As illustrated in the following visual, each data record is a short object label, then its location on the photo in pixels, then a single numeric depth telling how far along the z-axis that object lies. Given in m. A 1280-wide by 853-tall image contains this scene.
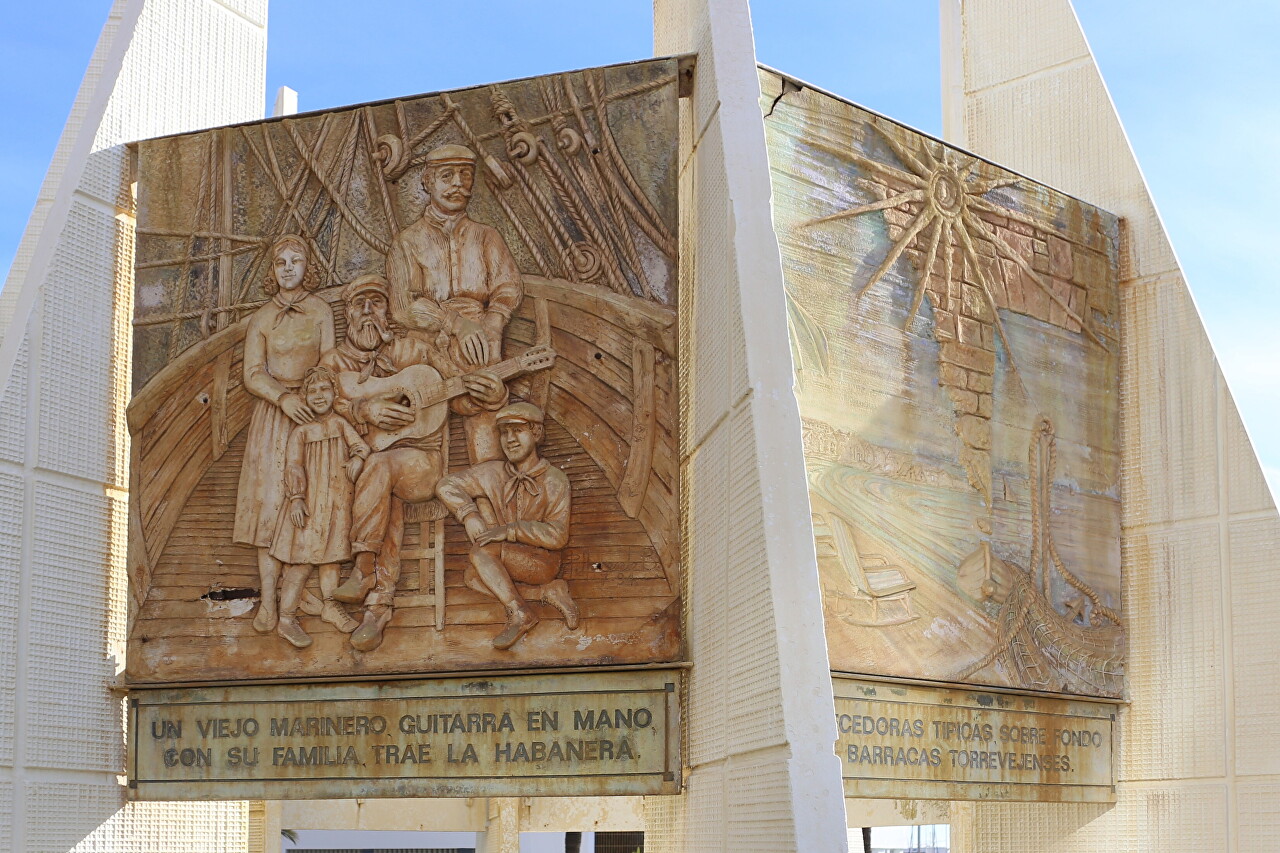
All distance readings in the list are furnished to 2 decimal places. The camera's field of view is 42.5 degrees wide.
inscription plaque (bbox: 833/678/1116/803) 7.59
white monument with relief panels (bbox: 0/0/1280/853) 6.28
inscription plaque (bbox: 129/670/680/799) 7.08
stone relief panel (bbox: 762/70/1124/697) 7.87
